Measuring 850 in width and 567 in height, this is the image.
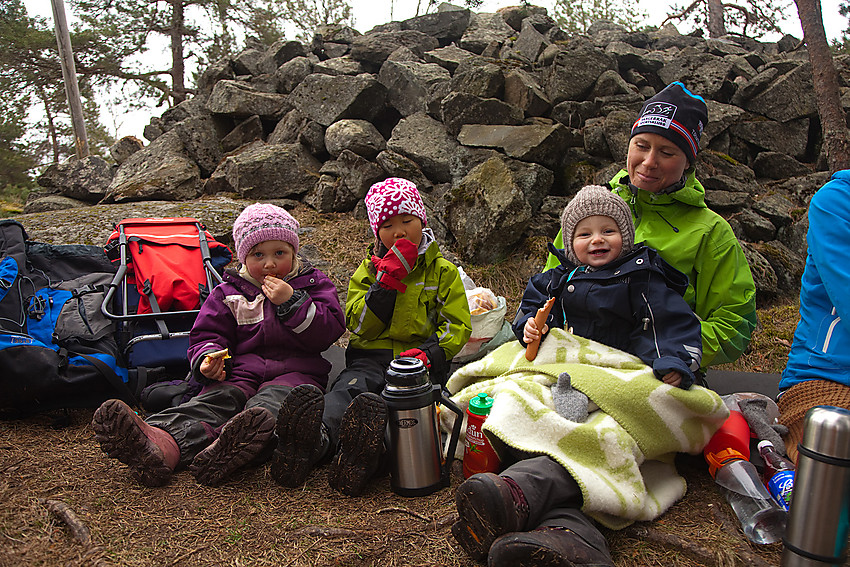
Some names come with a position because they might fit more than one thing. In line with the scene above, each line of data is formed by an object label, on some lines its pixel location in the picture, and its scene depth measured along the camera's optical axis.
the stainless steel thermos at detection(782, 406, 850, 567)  1.62
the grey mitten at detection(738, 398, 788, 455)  2.66
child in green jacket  3.23
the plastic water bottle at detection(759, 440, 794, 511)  2.29
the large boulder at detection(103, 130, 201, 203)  8.19
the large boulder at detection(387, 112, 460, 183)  7.11
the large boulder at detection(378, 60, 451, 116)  8.22
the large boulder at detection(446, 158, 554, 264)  5.97
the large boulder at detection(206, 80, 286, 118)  9.29
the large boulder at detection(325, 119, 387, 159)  7.64
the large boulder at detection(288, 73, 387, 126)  8.18
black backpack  3.39
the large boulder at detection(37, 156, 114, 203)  9.07
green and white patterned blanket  2.18
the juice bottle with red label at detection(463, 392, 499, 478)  2.50
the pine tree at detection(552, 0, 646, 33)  15.66
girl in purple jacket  2.56
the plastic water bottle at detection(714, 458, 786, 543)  2.18
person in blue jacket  2.39
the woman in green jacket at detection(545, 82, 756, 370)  2.93
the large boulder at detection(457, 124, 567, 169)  6.57
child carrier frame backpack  3.86
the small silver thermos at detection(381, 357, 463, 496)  2.43
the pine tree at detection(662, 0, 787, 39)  12.45
